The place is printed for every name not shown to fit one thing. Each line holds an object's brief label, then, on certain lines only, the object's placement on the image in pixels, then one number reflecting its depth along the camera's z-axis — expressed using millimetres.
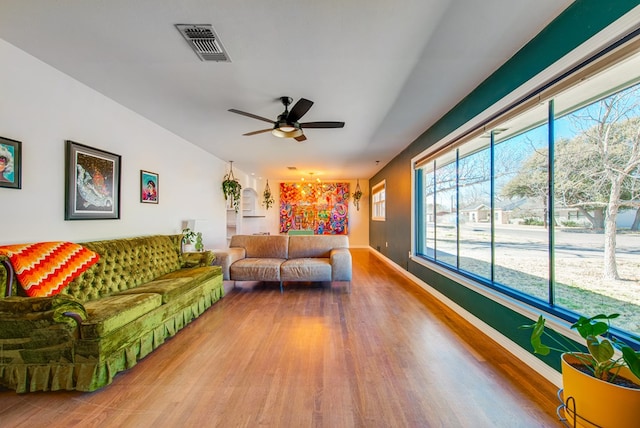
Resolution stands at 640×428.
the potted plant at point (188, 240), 3900
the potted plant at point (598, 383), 1098
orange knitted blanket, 1759
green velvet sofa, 1610
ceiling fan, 2627
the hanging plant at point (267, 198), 8369
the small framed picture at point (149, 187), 3406
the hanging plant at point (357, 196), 8609
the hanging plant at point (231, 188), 5995
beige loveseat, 3795
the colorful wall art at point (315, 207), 8742
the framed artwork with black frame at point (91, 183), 2424
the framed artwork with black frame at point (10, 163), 1923
